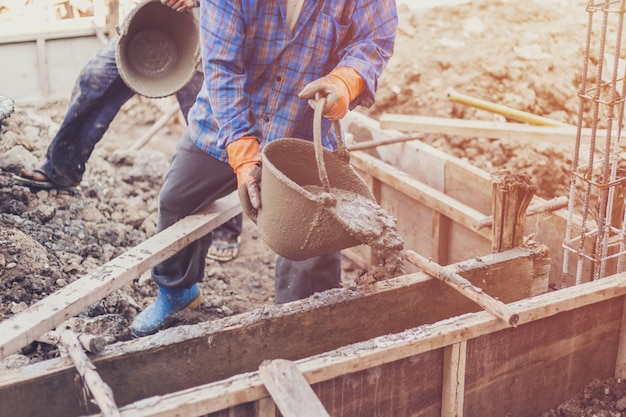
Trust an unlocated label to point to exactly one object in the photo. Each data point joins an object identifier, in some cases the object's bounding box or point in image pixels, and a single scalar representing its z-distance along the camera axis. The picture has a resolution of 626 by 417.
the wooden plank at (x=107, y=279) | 2.94
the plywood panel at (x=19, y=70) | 7.64
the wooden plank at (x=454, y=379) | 3.01
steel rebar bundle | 3.31
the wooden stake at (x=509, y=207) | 3.57
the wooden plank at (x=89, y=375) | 2.44
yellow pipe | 5.12
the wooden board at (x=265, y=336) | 2.77
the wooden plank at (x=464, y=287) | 3.02
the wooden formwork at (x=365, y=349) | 2.73
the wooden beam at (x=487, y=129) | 4.71
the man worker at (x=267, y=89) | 3.36
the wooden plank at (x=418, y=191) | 4.53
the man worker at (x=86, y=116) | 4.83
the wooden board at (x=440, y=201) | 4.42
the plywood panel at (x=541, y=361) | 3.13
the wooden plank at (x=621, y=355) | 3.45
